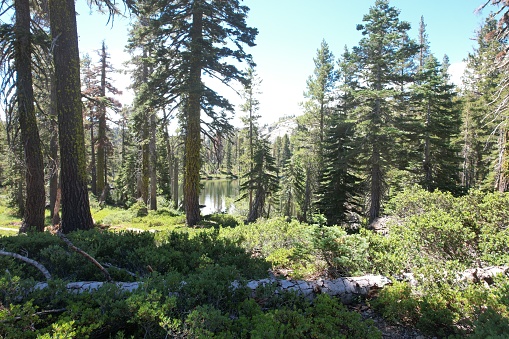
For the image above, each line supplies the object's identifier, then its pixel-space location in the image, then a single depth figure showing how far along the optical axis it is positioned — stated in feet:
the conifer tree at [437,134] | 59.52
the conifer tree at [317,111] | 68.39
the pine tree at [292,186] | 89.64
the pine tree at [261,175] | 63.57
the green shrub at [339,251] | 13.71
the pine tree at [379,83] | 44.65
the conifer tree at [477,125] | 72.49
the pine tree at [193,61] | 32.86
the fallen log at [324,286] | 9.32
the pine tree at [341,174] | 51.52
